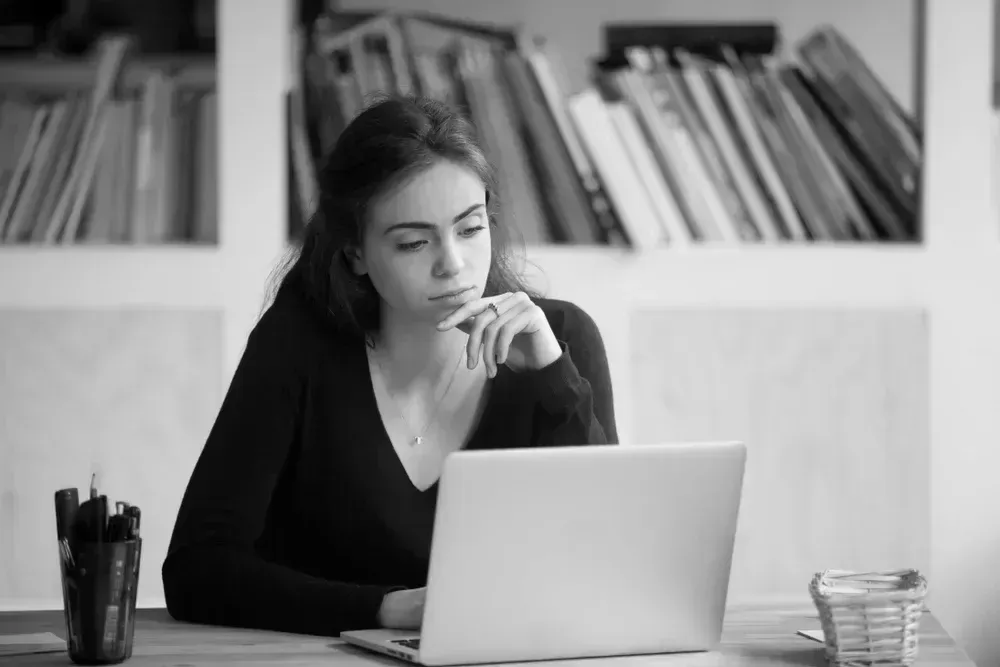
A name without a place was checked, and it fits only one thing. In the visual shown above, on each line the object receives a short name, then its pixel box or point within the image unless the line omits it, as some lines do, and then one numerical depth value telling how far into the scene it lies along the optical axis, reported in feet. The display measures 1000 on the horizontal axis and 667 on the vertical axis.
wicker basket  9.62
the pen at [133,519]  9.80
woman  10.98
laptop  9.53
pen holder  9.68
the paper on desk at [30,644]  9.96
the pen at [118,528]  9.77
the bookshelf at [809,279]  13.83
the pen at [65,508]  9.74
